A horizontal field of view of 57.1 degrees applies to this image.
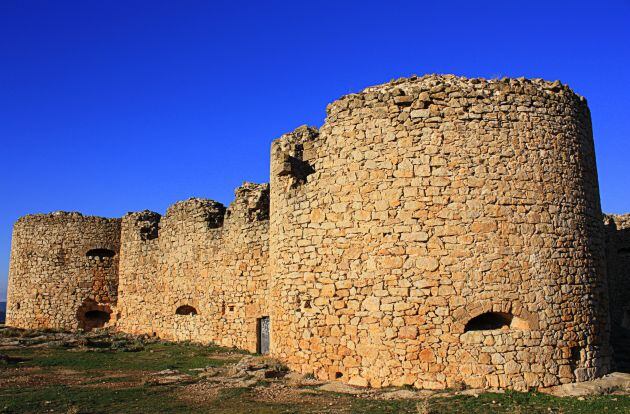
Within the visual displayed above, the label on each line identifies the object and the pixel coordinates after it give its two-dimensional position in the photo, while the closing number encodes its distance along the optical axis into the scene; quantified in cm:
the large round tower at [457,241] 1002
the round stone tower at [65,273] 2402
